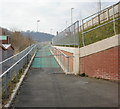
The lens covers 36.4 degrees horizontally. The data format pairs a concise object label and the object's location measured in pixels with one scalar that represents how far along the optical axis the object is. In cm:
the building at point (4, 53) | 1818
